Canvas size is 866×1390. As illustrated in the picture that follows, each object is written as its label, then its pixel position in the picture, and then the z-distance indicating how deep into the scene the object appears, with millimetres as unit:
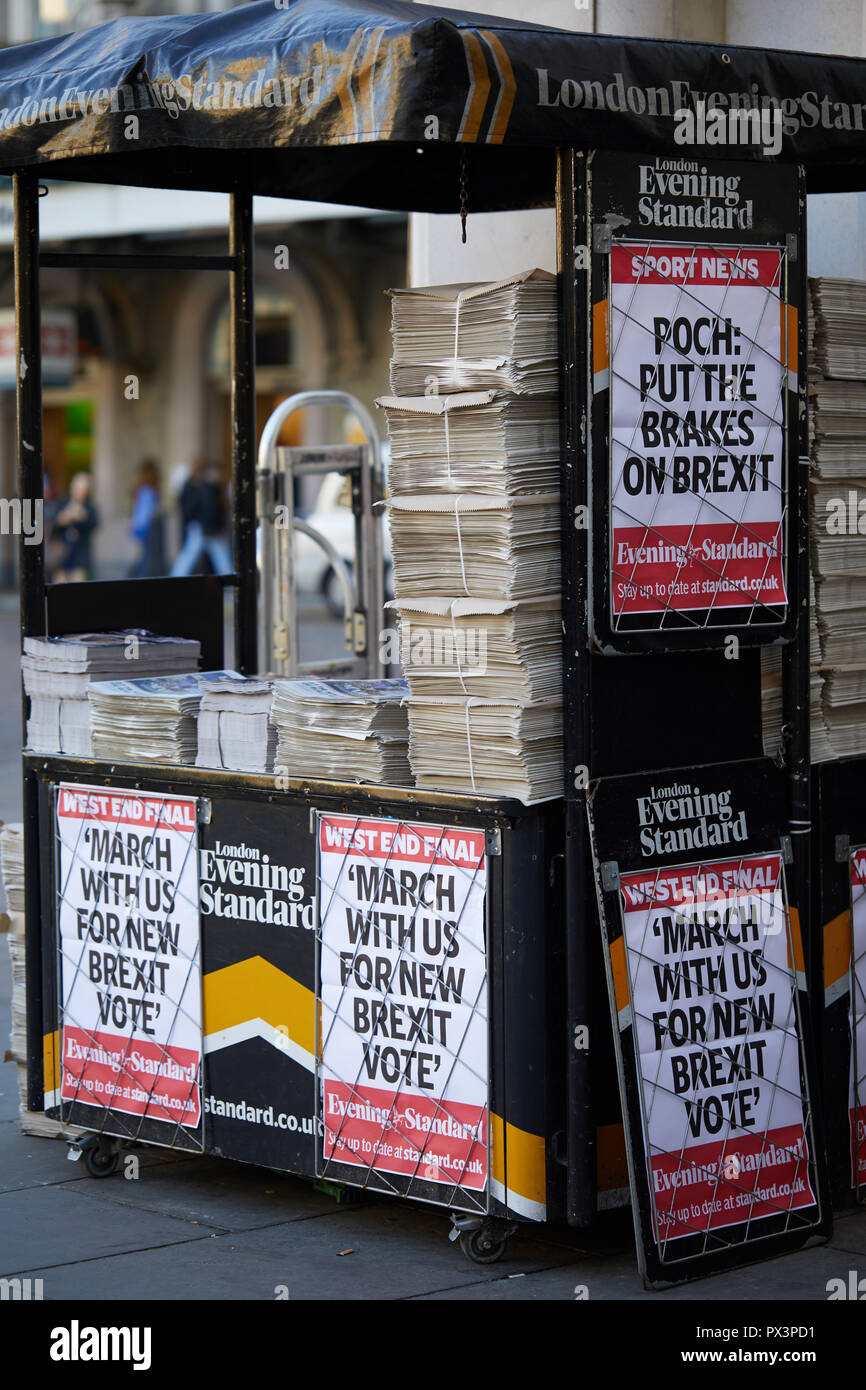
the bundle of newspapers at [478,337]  4484
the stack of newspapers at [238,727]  5191
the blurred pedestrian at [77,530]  25766
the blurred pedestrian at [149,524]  26719
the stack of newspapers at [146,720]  5383
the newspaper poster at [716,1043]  4562
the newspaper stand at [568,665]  4324
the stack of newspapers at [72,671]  5652
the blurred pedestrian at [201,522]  23819
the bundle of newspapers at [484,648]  4547
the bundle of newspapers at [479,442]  4512
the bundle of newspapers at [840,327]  4988
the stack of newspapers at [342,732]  4883
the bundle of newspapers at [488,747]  4547
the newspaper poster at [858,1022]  5168
